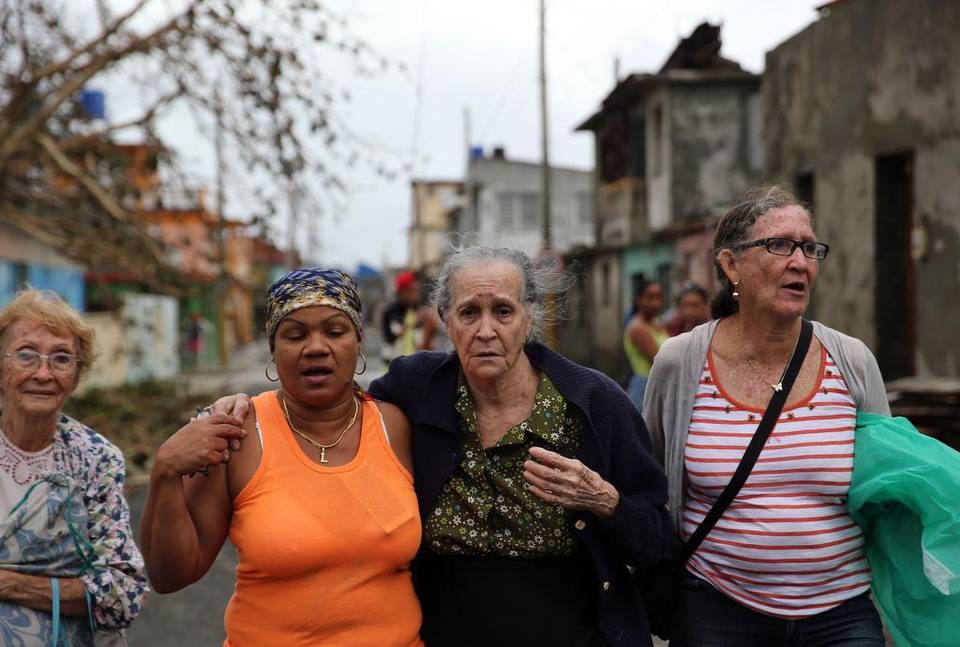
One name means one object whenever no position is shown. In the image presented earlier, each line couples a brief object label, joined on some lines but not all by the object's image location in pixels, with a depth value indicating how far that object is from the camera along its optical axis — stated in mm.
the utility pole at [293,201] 11406
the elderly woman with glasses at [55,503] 3221
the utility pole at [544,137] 23000
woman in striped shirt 3199
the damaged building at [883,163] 10977
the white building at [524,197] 46250
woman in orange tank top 2824
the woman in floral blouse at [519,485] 3051
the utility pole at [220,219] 11508
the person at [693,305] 8859
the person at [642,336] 8875
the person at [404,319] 10703
